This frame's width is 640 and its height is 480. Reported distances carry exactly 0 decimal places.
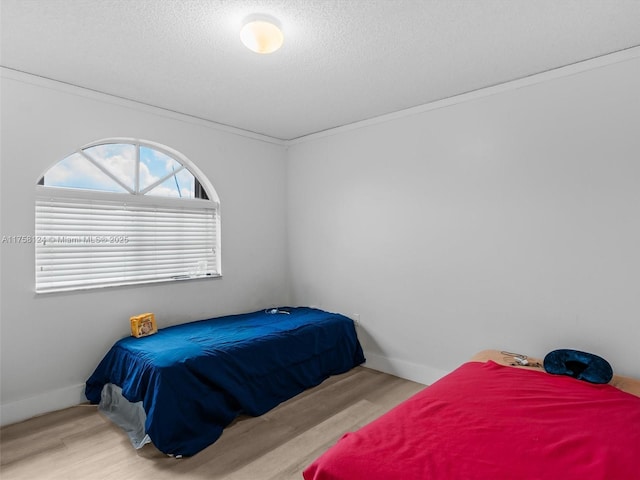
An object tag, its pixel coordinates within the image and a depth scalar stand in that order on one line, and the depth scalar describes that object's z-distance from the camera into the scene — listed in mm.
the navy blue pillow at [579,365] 2107
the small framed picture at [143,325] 2967
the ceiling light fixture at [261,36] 1944
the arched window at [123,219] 2797
